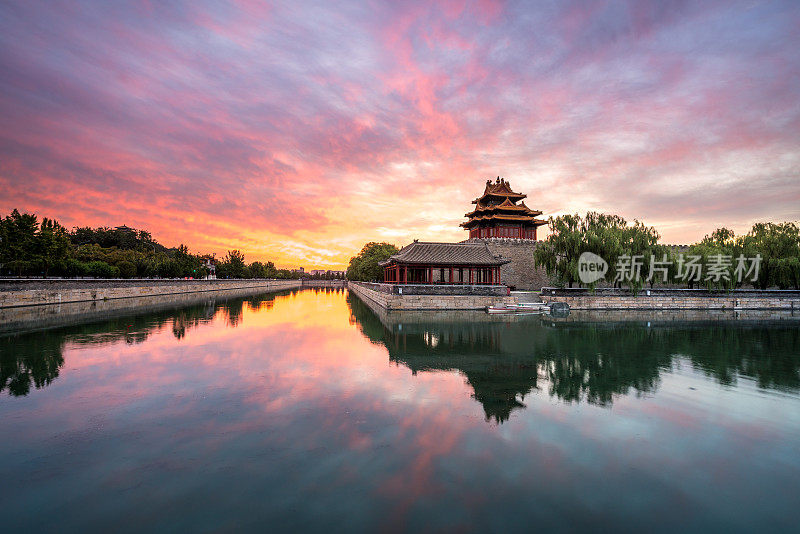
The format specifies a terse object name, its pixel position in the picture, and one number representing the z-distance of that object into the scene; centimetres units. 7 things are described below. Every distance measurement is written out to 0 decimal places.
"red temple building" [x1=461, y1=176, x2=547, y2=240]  5278
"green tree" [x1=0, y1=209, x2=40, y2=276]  3725
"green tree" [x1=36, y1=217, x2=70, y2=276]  3922
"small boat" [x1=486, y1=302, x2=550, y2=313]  3112
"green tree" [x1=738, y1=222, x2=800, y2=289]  3769
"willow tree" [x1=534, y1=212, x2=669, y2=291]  3434
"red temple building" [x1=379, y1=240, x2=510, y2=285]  3575
